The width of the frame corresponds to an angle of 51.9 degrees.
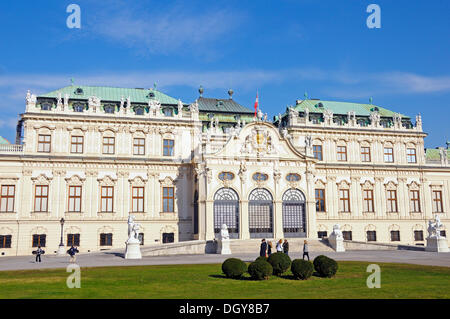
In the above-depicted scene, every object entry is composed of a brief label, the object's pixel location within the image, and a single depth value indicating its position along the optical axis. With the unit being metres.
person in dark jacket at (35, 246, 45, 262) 35.56
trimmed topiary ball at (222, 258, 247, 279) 21.25
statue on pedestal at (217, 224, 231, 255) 42.53
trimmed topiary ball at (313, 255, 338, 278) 21.20
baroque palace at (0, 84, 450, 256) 50.06
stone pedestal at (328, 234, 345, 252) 45.30
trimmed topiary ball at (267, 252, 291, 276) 22.10
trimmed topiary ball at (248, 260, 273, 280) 20.59
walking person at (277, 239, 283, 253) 32.22
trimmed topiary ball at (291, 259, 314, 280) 20.52
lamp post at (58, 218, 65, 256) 45.25
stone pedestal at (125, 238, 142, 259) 36.91
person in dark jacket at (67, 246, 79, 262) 32.59
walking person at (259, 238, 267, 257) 29.11
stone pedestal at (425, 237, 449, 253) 43.41
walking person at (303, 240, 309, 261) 30.01
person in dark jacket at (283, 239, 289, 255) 31.55
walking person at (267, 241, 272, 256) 31.22
